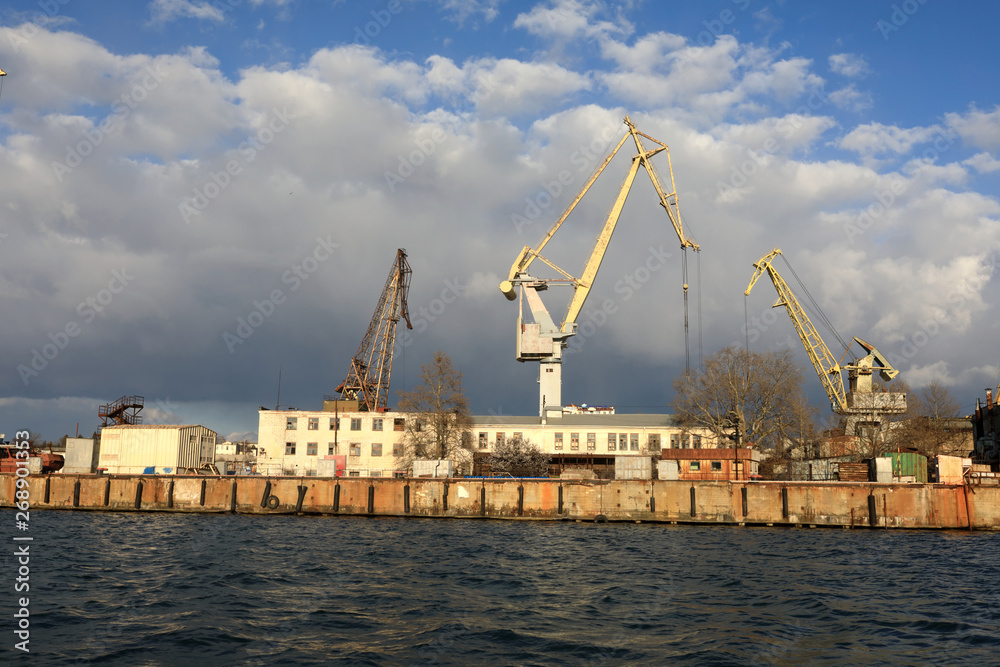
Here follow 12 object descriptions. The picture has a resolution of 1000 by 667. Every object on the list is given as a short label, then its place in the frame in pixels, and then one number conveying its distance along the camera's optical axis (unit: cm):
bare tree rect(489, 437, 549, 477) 7838
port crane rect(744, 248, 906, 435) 9381
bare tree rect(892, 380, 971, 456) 8769
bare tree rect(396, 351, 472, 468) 7975
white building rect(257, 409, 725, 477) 8281
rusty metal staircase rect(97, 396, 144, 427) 7862
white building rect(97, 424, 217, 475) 6975
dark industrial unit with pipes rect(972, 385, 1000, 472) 7656
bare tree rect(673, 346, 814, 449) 7994
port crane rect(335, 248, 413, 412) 9394
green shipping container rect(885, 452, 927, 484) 5506
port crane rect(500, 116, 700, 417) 8600
